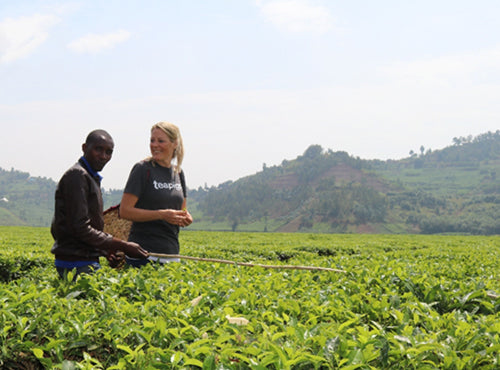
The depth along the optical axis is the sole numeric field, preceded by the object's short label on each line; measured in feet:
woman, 15.05
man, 12.48
